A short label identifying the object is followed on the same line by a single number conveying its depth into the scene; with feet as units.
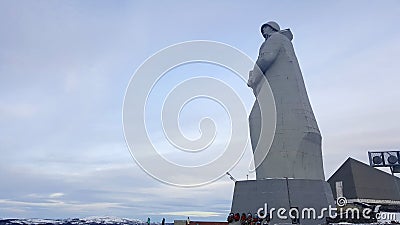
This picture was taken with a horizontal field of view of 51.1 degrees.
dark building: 125.59
